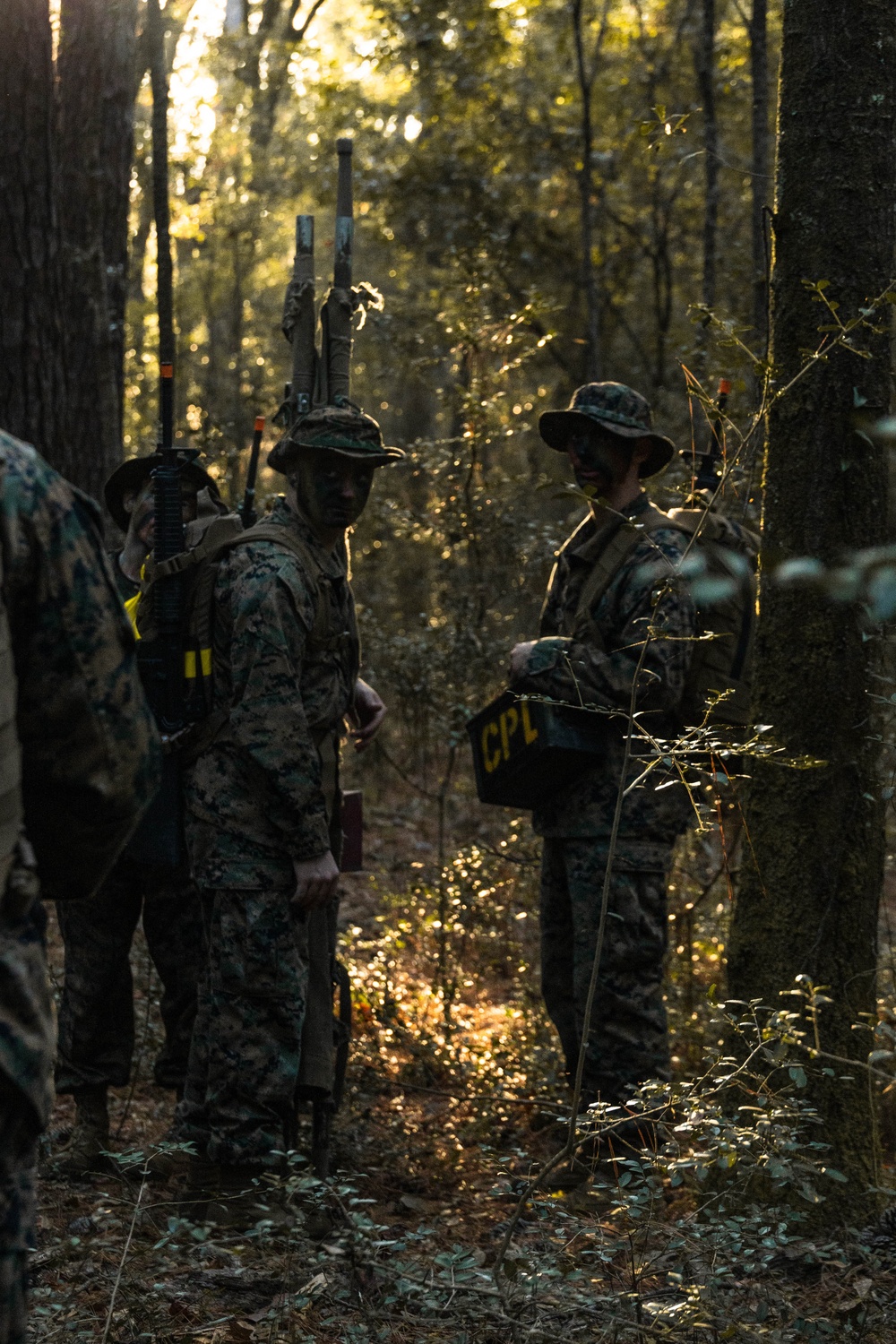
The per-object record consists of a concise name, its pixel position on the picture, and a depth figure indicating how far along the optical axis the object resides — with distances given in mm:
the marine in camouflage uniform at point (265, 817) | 4426
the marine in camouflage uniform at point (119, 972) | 5086
